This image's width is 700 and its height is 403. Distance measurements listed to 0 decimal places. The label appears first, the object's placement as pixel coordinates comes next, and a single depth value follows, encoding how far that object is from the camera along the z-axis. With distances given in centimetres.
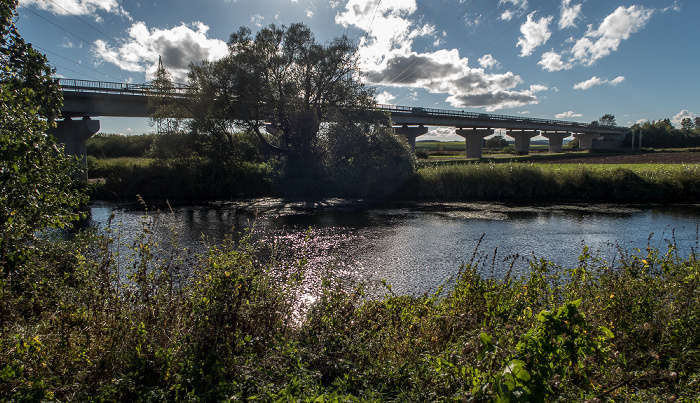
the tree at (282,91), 3134
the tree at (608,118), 16088
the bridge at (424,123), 3616
